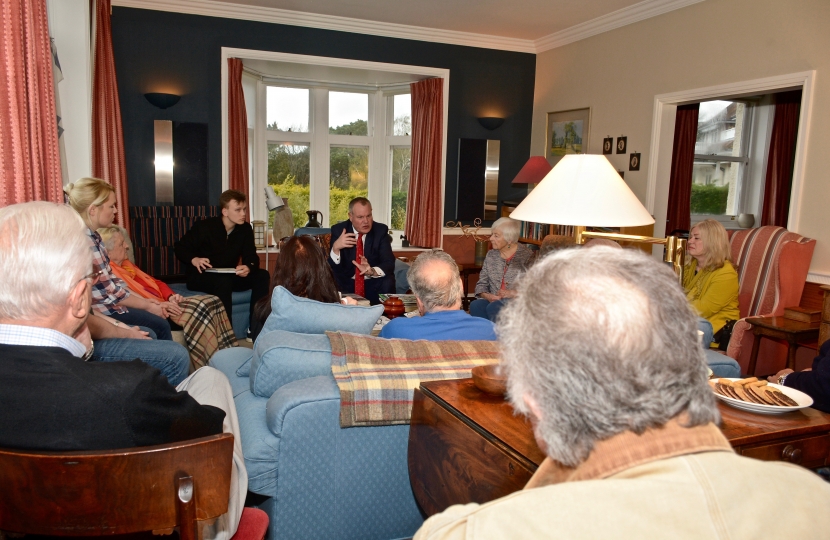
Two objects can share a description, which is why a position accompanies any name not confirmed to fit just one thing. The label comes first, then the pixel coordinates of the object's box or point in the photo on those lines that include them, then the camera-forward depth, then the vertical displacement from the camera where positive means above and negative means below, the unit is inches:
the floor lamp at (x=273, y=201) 227.6 -5.6
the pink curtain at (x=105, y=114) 187.9 +20.9
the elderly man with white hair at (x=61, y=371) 47.3 -15.7
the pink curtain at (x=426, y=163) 266.4 +13.0
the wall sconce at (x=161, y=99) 221.5 +30.3
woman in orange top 149.3 -32.0
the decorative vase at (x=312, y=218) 245.1 -12.5
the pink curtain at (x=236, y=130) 237.3 +21.6
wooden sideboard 54.4 -23.6
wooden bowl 64.5 -20.0
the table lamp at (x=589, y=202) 78.0 -0.5
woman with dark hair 116.8 -16.2
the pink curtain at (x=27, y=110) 77.1 +9.2
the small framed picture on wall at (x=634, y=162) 221.5 +14.1
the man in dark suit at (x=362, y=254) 182.5 -20.4
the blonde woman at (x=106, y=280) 126.6 -21.3
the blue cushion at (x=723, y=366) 91.3 -24.5
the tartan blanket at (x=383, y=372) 75.4 -22.8
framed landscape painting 248.4 +27.4
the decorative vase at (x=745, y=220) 266.1 -6.9
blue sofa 75.5 -33.9
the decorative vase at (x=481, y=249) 250.4 -22.7
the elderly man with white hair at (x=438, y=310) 90.4 -18.4
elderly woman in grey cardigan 185.8 -21.8
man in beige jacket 28.4 -12.1
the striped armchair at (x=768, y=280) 156.2 -20.0
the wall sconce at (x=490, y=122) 271.1 +32.6
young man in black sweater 190.4 -22.9
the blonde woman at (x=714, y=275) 155.6 -18.5
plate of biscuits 64.0 -21.0
